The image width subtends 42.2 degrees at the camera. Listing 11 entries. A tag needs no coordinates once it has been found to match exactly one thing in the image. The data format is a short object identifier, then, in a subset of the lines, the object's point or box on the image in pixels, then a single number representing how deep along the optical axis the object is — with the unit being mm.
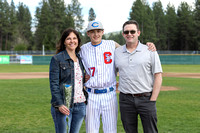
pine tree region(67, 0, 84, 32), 78625
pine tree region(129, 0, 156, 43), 66688
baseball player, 3846
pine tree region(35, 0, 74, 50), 75312
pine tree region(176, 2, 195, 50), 72500
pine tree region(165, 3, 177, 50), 76000
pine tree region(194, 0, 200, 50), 69675
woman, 3377
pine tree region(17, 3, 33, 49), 86000
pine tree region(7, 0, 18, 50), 84375
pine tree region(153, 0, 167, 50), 78262
